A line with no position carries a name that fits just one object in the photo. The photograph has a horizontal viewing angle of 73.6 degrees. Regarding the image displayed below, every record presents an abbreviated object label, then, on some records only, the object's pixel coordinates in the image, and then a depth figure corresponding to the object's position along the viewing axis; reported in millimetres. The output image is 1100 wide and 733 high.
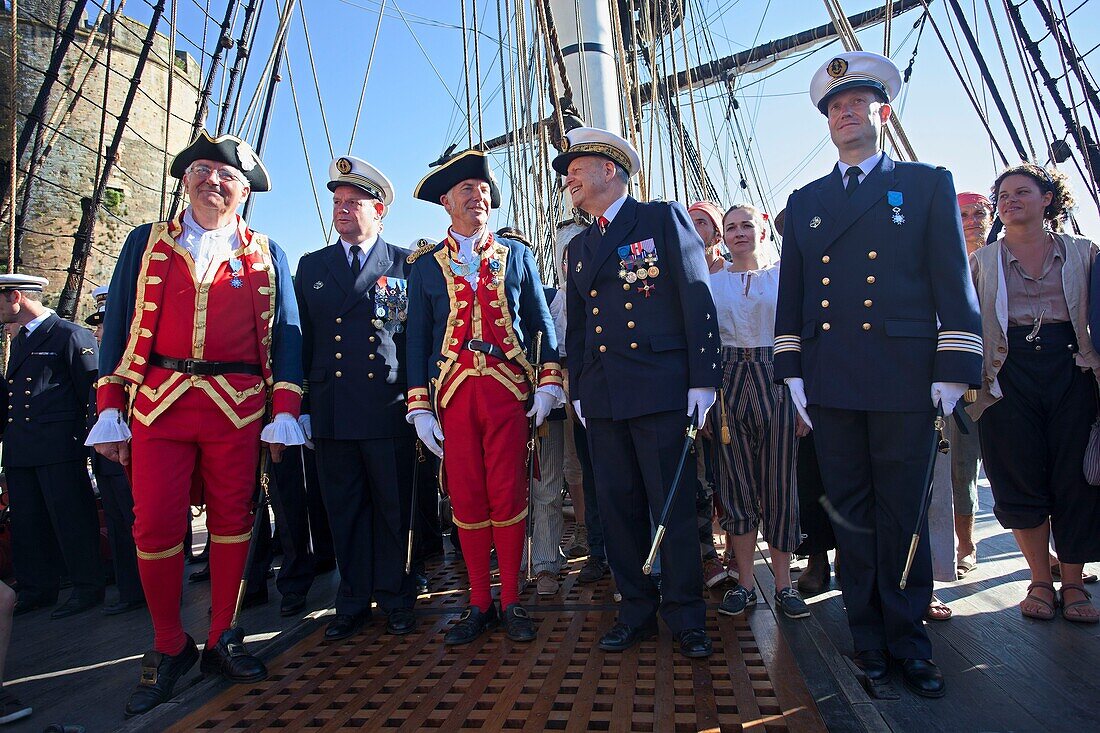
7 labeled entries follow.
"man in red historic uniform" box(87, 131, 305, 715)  2609
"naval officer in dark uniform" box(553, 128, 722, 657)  2648
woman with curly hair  2877
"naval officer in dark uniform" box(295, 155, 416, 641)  3139
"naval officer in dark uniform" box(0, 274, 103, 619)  4062
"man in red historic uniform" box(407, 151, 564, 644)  2969
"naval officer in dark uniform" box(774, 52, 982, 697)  2301
